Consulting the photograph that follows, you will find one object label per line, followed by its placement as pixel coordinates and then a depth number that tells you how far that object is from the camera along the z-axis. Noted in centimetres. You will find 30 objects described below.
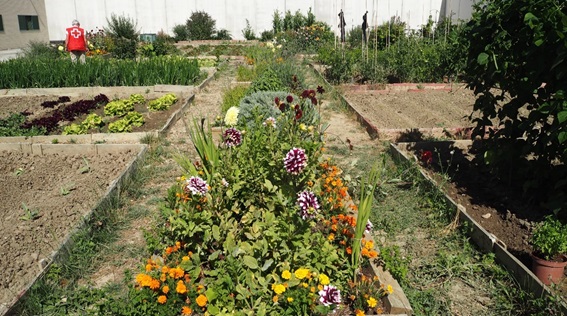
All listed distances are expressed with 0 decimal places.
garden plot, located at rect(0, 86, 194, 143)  609
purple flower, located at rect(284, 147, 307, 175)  280
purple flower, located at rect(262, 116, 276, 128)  345
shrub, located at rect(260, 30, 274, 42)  2047
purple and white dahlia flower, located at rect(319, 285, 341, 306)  235
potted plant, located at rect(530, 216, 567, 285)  277
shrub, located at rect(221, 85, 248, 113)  680
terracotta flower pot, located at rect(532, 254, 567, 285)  279
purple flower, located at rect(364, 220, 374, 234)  302
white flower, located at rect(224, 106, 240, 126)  414
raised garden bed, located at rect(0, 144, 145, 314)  323
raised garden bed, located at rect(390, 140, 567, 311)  308
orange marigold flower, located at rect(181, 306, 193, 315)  239
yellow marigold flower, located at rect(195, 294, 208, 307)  237
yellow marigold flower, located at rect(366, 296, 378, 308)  247
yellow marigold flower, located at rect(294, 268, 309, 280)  240
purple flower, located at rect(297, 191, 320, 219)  262
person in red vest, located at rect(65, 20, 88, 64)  1121
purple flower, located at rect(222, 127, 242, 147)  339
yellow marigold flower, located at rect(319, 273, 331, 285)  243
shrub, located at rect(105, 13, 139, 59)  1421
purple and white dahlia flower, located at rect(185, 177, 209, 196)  286
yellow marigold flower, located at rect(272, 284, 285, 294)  232
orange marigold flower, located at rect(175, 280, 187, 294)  246
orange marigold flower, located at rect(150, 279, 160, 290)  247
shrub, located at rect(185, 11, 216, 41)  2084
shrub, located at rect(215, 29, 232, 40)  2141
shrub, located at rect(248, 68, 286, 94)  692
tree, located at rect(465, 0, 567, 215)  329
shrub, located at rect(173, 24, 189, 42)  2089
